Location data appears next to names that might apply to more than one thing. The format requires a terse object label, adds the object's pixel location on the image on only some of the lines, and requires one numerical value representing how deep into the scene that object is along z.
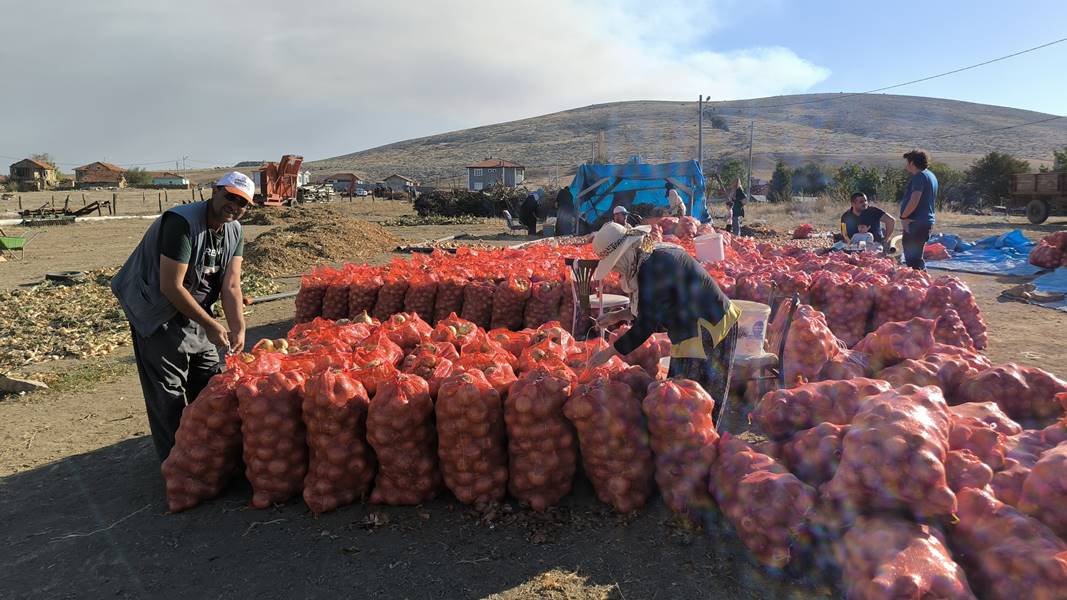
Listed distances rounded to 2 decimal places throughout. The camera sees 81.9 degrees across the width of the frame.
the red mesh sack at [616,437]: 2.98
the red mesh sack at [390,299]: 6.39
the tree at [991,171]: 33.34
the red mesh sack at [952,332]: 4.75
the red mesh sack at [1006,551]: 1.85
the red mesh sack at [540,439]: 3.01
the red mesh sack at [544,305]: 6.01
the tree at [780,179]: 44.44
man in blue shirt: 6.56
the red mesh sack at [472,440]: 3.01
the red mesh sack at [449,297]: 6.30
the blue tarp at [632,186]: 16.44
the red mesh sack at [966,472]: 2.21
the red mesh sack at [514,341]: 4.14
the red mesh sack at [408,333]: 4.34
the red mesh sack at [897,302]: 5.34
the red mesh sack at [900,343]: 3.74
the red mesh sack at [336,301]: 6.56
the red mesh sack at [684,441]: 2.88
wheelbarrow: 14.40
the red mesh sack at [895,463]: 2.09
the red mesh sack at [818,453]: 2.55
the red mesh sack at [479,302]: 6.16
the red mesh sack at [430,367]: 3.22
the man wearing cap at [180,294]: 3.38
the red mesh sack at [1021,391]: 3.04
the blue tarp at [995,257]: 11.48
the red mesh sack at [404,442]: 3.01
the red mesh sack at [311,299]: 6.68
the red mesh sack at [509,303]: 6.10
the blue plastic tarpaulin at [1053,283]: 9.20
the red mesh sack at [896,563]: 1.83
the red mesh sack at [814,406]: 2.93
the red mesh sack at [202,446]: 3.20
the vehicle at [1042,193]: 20.66
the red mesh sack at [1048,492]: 2.07
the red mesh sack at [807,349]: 4.04
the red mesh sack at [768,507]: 2.42
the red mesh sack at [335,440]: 3.05
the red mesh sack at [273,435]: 3.09
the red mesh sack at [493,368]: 3.20
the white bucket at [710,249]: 7.12
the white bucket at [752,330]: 3.96
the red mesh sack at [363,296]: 6.52
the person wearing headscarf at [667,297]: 3.18
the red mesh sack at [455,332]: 4.15
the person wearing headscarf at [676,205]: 12.90
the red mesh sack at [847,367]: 3.65
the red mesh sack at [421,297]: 6.34
